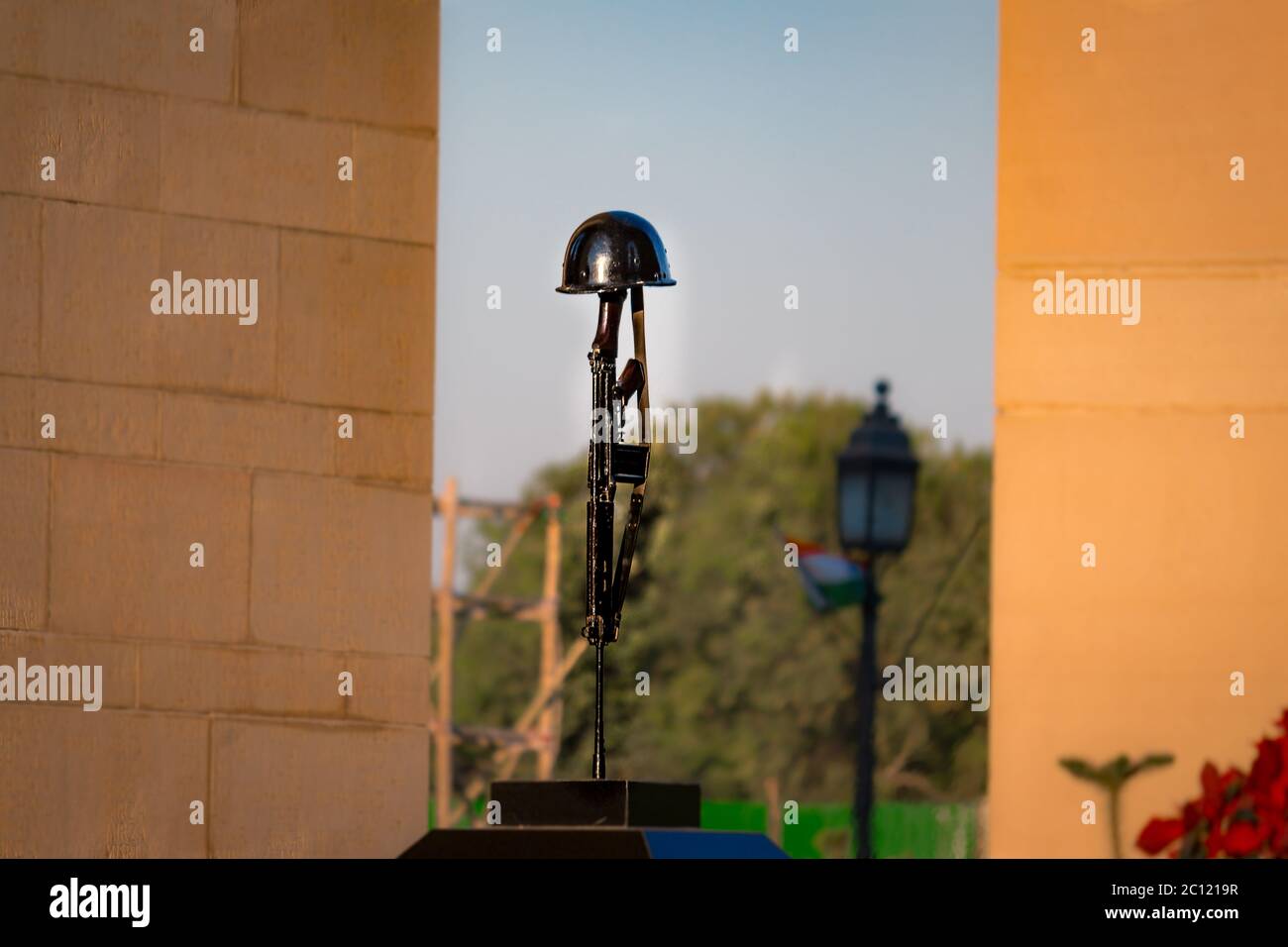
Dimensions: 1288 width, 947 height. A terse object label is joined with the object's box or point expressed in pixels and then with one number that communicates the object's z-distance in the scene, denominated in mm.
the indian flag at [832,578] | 14691
